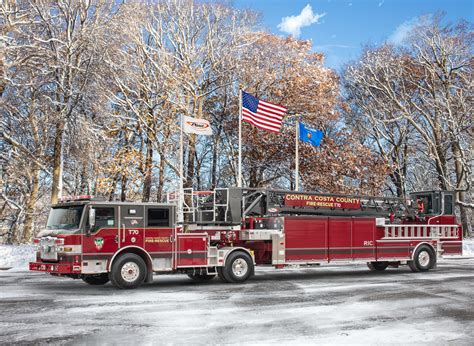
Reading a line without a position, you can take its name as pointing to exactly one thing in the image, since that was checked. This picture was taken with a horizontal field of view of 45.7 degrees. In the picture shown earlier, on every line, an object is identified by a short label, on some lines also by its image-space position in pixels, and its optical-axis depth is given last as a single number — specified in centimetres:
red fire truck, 1403
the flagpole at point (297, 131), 2537
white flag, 2153
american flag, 2395
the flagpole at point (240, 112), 2377
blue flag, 2708
